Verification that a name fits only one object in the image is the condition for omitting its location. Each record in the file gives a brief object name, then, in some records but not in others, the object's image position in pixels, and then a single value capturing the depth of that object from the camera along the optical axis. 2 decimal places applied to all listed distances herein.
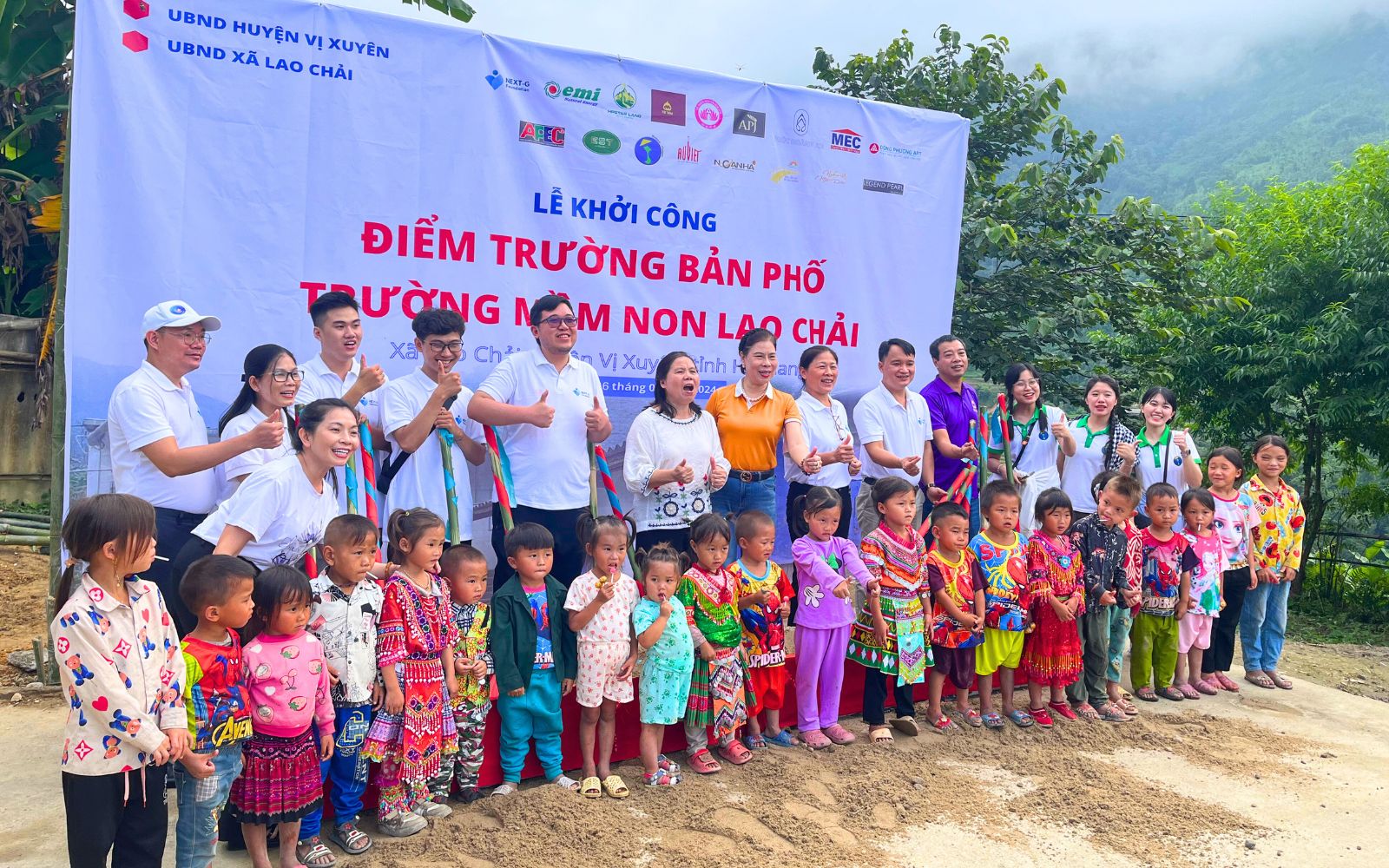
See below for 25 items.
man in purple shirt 5.04
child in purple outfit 4.22
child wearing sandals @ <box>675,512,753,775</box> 3.92
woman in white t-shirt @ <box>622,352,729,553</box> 4.23
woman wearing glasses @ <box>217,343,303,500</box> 3.37
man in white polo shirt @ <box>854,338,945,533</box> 4.83
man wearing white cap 3.19
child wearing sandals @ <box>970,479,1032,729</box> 4.55
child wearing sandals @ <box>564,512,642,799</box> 3.62
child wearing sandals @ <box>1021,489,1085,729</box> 4.66
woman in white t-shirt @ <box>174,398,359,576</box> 3.09
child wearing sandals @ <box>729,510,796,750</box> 4.04
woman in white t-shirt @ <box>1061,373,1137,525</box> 5.25
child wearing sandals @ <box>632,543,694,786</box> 3.71
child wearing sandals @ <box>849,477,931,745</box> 4.34
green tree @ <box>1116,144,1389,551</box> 8.30
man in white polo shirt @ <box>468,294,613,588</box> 4.14
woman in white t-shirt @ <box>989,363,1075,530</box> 5.28
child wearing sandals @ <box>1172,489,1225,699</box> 5.20
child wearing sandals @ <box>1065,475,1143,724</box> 4.83
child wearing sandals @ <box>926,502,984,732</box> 4.45
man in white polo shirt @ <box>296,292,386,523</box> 3.75
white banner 3.87
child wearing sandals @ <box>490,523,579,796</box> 3.53
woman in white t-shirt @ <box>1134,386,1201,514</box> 5.35
